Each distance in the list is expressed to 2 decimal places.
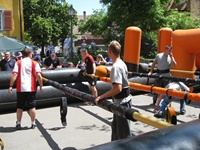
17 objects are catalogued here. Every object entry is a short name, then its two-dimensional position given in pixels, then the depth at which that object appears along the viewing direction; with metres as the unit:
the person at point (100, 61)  10.73
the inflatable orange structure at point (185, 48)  7.11
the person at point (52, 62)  9.23
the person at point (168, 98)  6.21
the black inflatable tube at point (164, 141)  1.18
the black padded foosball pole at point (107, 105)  3.16
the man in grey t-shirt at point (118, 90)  3.68
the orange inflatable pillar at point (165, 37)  9.76
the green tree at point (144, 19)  20.44
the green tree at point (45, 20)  39.50
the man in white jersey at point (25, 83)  5.77
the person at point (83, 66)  8.16
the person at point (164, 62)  7.04
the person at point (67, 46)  17.97
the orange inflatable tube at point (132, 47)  9.03
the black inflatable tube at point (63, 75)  7.75
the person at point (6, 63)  8.63
